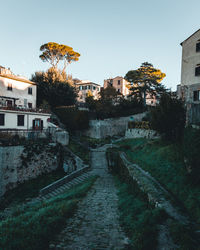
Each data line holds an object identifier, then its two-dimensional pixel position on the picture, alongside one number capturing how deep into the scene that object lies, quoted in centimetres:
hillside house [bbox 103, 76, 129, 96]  5407
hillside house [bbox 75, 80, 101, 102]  5573
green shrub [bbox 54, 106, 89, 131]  3127
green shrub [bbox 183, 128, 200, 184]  825
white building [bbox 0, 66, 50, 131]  2309
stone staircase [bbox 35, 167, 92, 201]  1466
